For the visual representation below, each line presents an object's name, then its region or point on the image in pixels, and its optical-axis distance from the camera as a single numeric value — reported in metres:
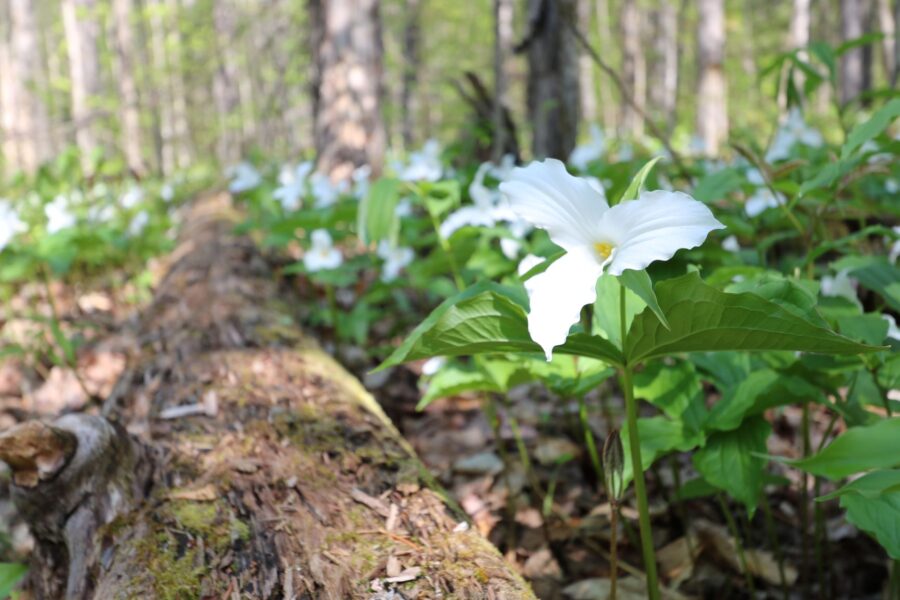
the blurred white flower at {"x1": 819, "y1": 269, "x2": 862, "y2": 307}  1.51
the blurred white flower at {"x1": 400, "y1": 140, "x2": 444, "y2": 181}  3.07
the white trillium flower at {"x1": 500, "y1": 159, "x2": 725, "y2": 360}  0.96
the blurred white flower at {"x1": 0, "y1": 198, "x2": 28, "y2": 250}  2.61
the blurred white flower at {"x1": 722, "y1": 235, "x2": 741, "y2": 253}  2.14
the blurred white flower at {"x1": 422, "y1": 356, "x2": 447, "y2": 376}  1.96
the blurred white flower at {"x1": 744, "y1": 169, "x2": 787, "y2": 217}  2.38
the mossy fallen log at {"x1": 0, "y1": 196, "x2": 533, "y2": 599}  1.19
